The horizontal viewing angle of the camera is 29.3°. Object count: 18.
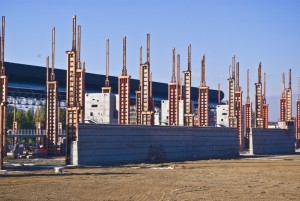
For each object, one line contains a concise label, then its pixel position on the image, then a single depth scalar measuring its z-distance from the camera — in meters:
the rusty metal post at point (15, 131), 71.26
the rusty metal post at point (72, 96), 43.19
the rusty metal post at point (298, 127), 91.32
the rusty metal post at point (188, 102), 62.14
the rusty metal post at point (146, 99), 57.53
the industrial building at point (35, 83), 72.81
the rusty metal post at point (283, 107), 87.06
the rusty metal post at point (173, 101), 70.44
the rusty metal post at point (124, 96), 62.19
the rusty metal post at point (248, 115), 88.26
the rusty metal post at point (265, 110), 87.53
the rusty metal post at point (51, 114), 60.59
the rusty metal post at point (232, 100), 71.50
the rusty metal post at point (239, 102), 77.56
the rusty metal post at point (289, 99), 84.56
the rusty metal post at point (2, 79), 50.49
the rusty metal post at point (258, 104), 77.12
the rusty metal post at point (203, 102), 70.84
